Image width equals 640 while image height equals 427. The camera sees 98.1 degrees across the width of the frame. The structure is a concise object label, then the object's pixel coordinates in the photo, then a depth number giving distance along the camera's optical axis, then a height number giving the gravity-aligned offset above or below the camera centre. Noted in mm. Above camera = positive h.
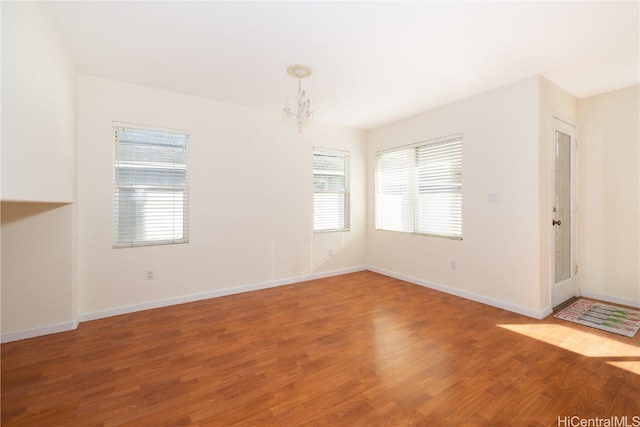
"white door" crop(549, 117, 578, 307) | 3291 -15
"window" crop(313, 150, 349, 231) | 4801 +399
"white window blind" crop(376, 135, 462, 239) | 3930 +385
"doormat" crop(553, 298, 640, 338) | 2758 -1148
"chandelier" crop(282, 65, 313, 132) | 2825 +1232
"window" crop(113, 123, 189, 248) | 3266 +325
